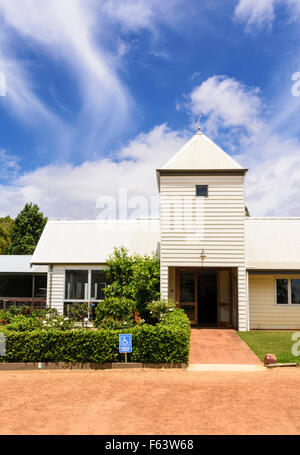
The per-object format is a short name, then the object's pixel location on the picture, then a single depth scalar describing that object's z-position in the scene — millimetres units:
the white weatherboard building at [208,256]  15219
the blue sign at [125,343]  9625
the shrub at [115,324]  10883
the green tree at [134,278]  15586
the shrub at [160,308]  13266
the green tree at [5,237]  43969
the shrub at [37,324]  10992
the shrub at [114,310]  13305
